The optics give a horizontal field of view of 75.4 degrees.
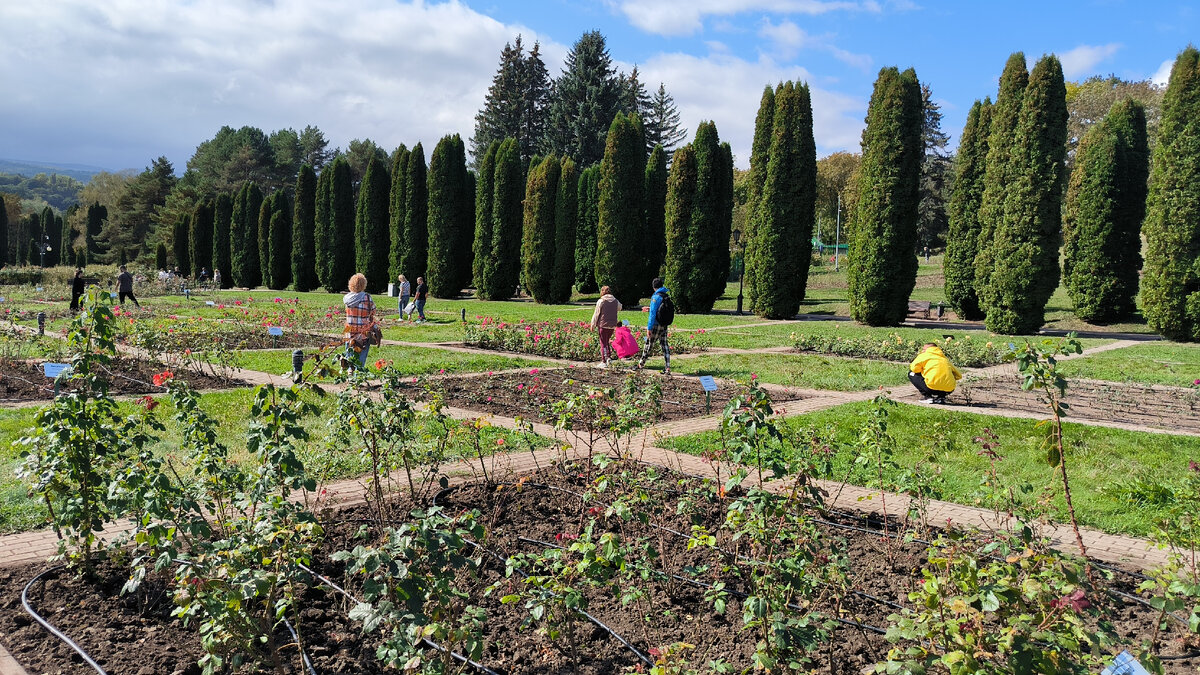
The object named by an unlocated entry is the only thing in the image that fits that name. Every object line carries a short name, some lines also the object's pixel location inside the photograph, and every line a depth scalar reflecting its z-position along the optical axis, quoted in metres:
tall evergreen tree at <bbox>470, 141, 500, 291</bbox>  29.80
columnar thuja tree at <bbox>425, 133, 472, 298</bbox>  30.36
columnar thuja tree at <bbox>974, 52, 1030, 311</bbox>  17.97
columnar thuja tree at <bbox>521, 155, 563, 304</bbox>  27.92
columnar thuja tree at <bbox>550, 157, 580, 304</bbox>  27.59
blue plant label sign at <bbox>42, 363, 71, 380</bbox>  4.96
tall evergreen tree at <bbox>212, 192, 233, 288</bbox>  41.59
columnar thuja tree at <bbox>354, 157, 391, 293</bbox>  33.38
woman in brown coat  11.38
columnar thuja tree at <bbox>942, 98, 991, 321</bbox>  21.31
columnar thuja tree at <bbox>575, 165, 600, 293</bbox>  29.39
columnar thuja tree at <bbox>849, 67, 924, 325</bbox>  19.31
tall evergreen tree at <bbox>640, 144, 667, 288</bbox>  26.88
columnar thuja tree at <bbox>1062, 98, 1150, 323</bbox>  20.05
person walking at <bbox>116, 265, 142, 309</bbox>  20.73
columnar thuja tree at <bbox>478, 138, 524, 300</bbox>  29.28
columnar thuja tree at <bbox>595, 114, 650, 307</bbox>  25.84
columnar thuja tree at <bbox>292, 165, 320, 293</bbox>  36.16
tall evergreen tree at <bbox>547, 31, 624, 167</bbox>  45.00
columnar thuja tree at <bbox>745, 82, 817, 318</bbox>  21.59
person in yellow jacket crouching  9.03
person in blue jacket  11.26
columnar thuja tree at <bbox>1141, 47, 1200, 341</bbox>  16.09
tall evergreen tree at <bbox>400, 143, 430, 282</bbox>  31.48
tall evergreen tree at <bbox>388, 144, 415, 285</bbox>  31.83
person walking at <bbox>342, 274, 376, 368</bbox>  9.17
